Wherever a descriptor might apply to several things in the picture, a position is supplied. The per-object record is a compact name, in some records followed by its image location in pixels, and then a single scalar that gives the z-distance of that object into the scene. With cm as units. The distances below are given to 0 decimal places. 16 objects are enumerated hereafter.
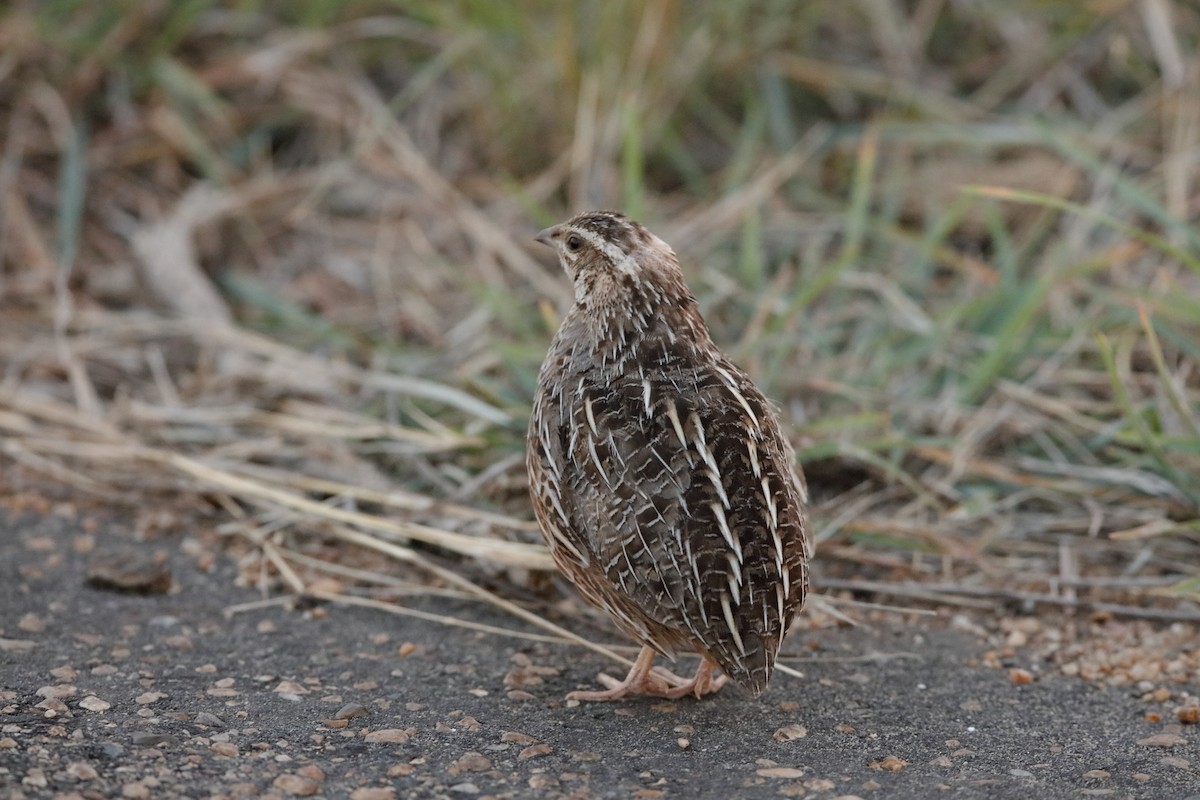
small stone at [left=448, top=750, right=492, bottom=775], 695
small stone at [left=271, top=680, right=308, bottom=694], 787
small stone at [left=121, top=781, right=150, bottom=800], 632
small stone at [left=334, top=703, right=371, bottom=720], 755
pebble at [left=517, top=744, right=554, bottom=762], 714
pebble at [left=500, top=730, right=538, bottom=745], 735
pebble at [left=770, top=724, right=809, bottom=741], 757
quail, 734
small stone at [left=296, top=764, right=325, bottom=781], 674
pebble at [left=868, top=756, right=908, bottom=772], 718
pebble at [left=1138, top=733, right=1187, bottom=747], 758
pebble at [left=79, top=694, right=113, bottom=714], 730
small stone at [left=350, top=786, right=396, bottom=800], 655
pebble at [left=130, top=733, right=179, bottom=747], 691
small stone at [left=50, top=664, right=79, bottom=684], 767
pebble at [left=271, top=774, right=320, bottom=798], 655
